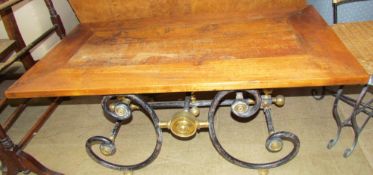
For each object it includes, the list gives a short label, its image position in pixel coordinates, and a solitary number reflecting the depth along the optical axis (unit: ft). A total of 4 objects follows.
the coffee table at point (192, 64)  3.09
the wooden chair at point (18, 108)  4.35
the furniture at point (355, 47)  3.78
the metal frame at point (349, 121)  4.23
